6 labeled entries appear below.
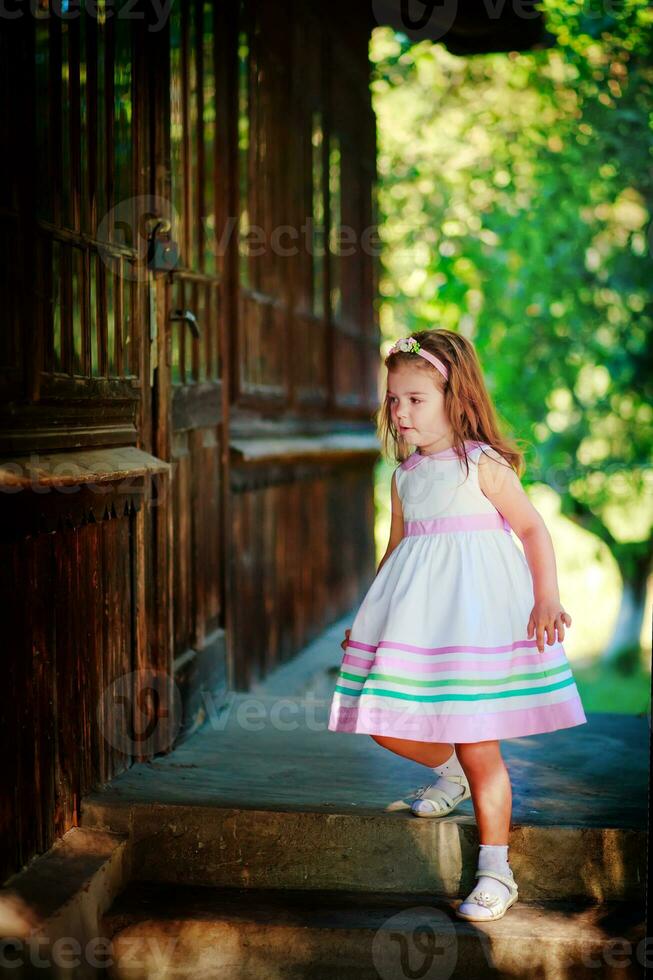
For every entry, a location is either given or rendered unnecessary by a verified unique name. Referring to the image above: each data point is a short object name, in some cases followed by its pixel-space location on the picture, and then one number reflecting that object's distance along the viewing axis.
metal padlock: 3.82
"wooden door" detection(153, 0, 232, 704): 4.11
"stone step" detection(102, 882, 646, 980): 2.91
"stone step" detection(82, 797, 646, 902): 3.16
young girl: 3.05
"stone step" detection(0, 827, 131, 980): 2.55
